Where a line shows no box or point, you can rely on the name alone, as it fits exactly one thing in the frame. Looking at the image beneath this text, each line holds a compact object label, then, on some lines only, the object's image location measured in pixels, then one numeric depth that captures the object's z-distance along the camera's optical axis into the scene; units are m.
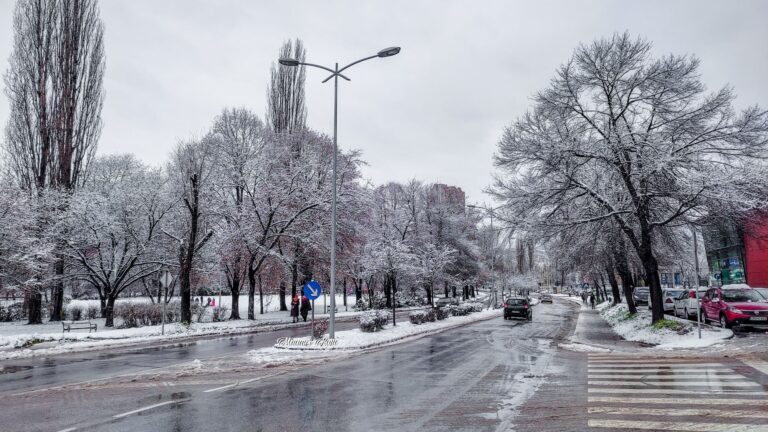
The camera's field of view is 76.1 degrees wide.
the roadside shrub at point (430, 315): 28.27
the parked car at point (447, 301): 46.85
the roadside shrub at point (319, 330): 18.81
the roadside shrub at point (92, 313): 32.76
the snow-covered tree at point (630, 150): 16.64
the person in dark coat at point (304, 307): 32.34
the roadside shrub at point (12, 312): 30.25
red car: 17.03
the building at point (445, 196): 58.16
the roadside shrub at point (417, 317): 26.41
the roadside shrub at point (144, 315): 26.15
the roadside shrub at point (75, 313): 31.33
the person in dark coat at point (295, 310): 31.66
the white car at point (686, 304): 23.88
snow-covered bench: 22.96
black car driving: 34.44
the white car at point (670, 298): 29.83
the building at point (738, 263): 40.16
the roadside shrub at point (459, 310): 35.66
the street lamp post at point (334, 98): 16.58
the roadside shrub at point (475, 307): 41.08
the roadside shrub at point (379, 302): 52.16
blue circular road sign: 17.42
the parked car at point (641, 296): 38.39
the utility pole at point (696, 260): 14.96
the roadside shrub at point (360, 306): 50.46
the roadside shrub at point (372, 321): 21.47
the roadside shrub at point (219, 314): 31.20
